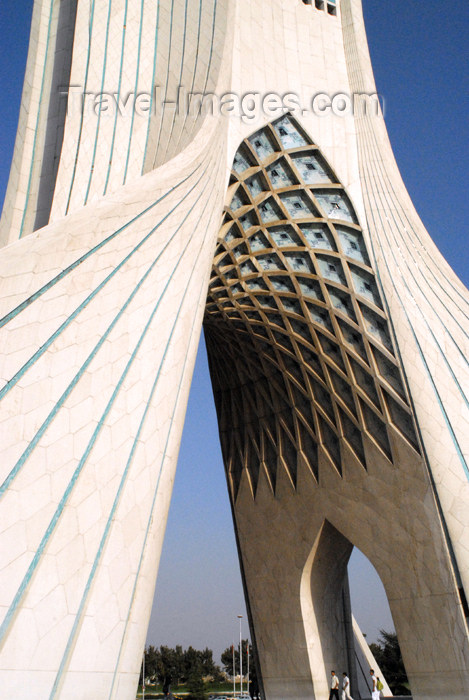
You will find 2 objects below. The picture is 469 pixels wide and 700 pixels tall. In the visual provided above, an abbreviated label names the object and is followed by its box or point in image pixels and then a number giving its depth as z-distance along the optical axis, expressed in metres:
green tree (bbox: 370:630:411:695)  35.41
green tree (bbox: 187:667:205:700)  44.92
